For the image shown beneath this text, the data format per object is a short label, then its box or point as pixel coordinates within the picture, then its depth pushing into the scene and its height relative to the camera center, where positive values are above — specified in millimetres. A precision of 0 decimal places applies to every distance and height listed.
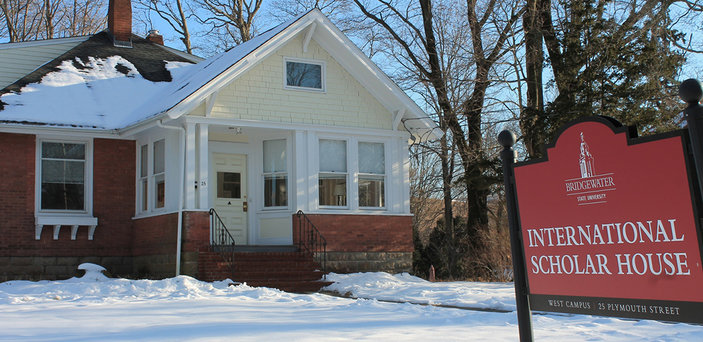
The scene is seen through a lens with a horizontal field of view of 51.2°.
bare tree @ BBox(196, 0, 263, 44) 32281 +11583
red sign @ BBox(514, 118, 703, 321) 4281 +222
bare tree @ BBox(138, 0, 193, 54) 33594 +11904
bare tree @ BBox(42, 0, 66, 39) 32188 +11900
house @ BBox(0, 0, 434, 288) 15133 +2499
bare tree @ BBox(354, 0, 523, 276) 20625 +5441
